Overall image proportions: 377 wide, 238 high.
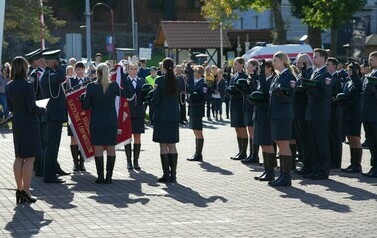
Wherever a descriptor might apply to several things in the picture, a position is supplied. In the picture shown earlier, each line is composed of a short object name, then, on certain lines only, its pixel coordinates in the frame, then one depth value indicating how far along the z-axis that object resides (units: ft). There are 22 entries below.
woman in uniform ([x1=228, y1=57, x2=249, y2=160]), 60.39
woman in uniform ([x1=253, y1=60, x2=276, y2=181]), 48.06
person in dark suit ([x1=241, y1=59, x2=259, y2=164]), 53.83
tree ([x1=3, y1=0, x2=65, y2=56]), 171.94
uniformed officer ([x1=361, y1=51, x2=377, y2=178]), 50.03
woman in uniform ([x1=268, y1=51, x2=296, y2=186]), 45.32
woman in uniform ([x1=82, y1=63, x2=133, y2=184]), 47.42
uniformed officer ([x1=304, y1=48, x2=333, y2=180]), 48.47
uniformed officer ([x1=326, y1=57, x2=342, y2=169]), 53.72
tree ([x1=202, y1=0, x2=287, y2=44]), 161.68
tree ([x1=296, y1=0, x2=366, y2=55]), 149.59
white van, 139.33
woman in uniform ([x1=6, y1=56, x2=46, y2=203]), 41.11
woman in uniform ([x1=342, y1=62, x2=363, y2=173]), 52.49
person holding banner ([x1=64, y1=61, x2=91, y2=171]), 54.44
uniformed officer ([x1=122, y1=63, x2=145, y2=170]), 54.95
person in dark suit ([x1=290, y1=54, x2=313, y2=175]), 51.72
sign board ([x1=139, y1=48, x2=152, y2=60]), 165.65
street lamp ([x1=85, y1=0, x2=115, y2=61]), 144.60
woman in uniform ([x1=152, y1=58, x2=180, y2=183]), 48.14
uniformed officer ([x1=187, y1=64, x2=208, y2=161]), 61.21
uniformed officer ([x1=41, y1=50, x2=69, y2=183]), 48.24
